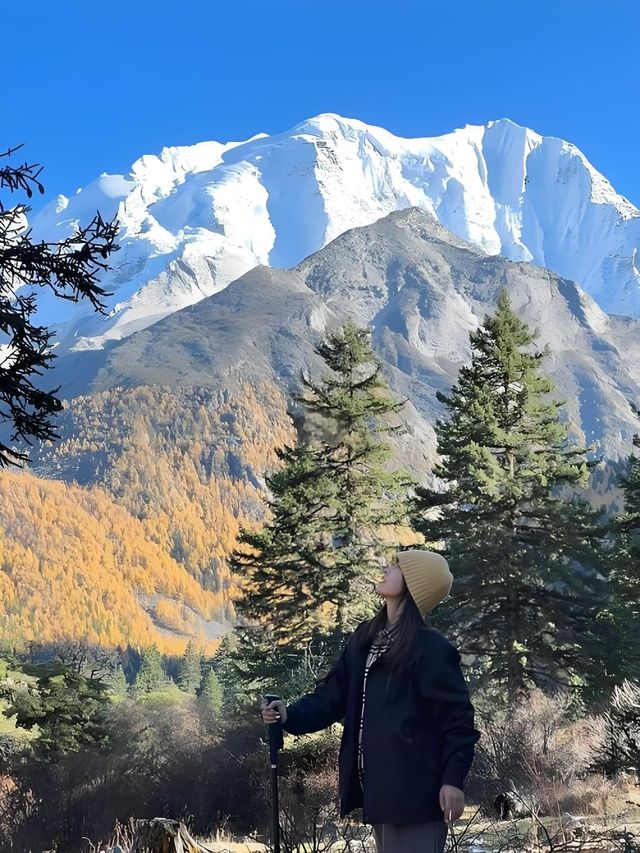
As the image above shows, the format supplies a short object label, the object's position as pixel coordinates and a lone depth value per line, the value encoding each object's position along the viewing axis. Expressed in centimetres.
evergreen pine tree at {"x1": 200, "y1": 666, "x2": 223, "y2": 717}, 6866
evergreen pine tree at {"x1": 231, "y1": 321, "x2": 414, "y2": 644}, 2155
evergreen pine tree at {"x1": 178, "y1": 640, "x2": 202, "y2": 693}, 8401
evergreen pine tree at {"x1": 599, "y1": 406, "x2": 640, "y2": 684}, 1906
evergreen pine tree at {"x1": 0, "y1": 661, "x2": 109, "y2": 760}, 1630
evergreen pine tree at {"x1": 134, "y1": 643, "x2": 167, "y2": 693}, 7956
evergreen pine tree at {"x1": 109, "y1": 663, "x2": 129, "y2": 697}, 7341
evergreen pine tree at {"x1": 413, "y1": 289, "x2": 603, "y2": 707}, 1978
